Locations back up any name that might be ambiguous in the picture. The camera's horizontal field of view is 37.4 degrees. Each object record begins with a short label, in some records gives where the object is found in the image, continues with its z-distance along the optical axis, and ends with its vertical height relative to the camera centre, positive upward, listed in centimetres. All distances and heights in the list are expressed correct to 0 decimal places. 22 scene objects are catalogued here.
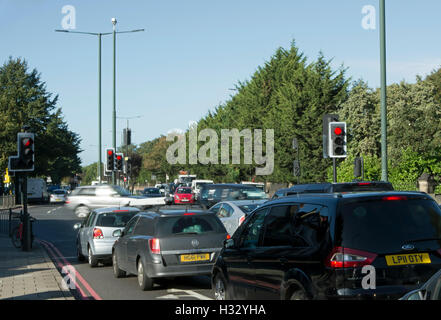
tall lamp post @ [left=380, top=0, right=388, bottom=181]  1903 +308
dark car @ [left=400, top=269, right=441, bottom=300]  478 -96
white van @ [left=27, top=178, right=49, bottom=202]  6938 -244
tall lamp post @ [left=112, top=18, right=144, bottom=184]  3710 +535
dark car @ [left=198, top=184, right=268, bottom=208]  2678 -113
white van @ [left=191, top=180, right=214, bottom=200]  5912 -168
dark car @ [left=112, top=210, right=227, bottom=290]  1205 -148
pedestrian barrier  3077 -262
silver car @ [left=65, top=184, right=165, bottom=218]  3249 -155
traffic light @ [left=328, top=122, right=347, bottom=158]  1795 +71
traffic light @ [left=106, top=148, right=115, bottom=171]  3275 +39
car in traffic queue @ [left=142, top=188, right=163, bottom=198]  6210 -239
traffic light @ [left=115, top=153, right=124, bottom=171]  3362 +25
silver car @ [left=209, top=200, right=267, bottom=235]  1942 -138
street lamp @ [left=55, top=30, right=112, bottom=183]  3666 +406
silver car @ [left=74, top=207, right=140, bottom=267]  1658 -171
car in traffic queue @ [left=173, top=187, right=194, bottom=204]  5134 -235
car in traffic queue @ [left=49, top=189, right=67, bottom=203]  7092 -320
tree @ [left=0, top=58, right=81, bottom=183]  7075 +622
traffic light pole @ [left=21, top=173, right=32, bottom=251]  2033 -187
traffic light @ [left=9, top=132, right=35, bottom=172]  2000 +41
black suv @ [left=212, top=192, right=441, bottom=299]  663 -85
